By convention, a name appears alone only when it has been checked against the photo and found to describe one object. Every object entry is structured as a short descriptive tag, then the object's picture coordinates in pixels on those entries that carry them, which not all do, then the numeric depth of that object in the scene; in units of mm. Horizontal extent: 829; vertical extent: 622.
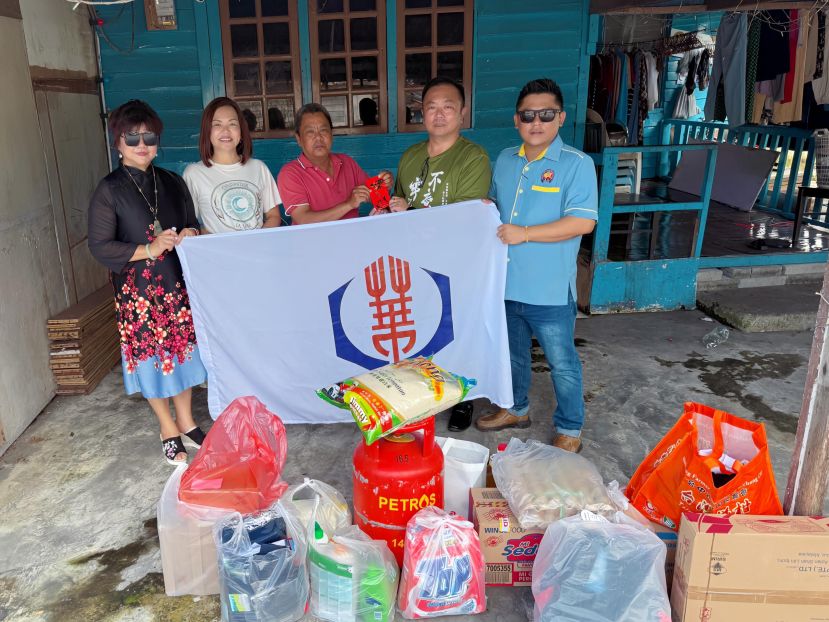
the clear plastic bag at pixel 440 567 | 2025
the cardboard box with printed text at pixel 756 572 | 1853
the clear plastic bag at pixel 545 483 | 2137
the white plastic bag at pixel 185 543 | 2154
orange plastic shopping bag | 2062
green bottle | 2027
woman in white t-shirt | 2912
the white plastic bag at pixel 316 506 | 2143
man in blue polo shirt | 2723
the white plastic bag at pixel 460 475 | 2439
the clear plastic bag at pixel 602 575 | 1831
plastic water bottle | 4477
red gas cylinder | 2150
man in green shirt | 2883
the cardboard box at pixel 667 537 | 2135
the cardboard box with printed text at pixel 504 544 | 2182
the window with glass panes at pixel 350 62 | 4652
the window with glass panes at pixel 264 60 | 4629
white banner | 2920
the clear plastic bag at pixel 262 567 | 1976
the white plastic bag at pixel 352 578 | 2020
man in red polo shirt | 3195
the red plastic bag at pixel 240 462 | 2182
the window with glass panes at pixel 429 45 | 4688
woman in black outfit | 2713
